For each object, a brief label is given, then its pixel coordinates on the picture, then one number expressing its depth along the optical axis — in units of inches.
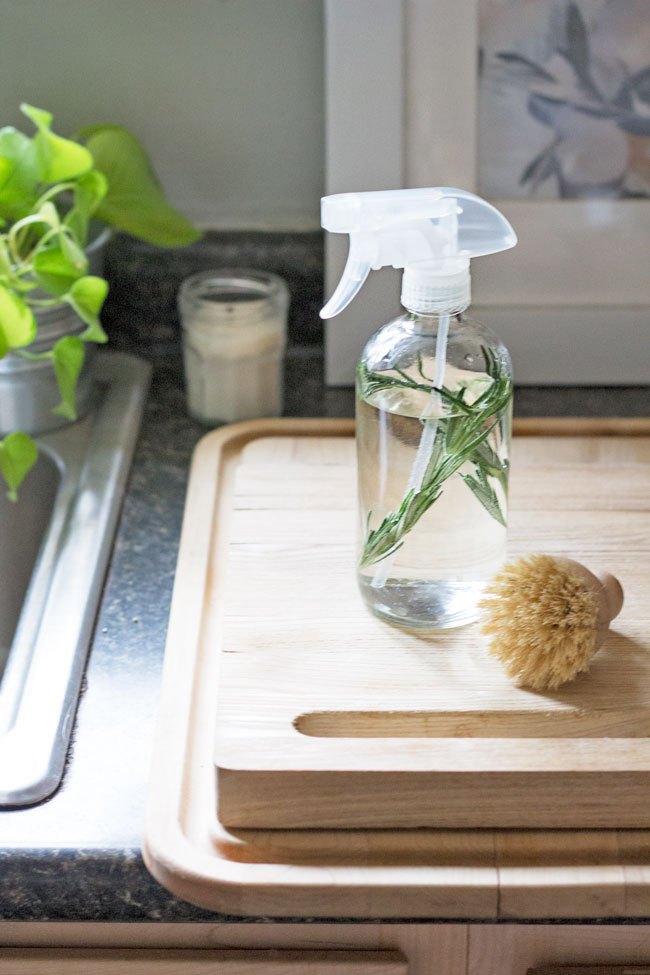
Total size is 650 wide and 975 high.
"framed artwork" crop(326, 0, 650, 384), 35.9
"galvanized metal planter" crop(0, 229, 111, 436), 34.4
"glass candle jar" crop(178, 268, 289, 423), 36.6
